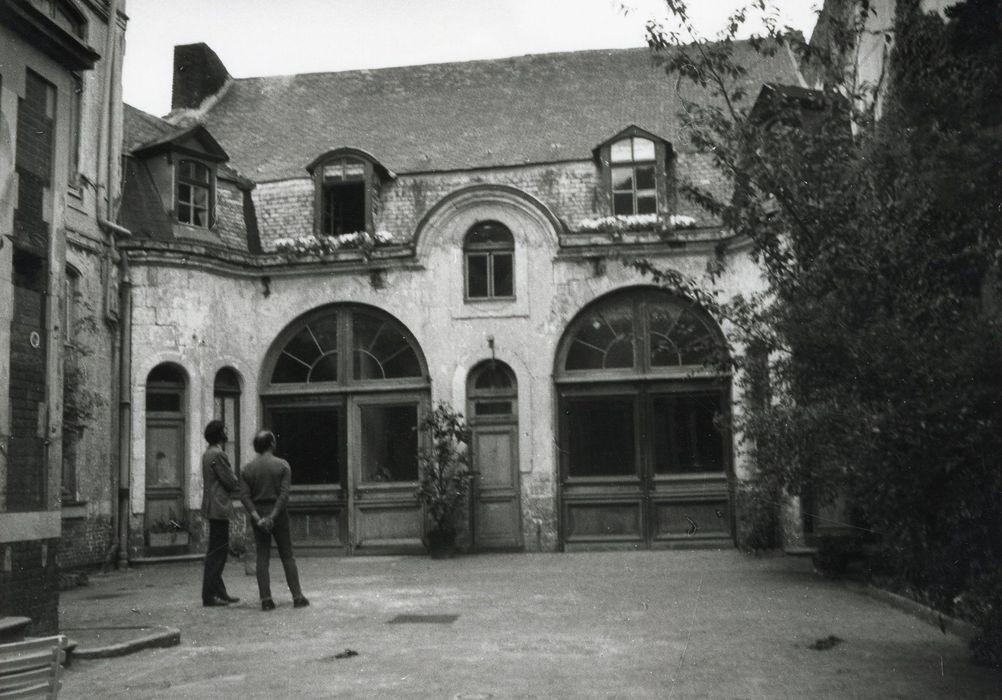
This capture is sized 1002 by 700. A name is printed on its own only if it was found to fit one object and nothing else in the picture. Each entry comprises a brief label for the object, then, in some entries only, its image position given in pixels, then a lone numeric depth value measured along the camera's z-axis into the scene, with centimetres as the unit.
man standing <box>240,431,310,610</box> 1123
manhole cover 1019
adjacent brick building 868
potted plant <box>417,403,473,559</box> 1752
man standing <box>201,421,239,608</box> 1169
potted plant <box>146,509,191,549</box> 1731
